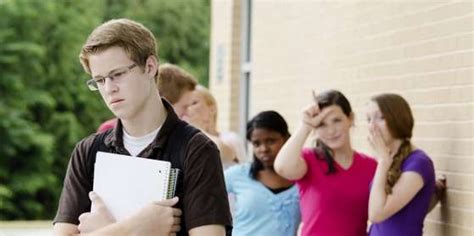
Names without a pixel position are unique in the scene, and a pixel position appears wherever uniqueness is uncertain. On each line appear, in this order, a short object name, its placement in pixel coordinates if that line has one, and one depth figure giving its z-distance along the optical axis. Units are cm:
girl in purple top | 680
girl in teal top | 742
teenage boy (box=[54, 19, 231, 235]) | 440
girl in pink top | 706
